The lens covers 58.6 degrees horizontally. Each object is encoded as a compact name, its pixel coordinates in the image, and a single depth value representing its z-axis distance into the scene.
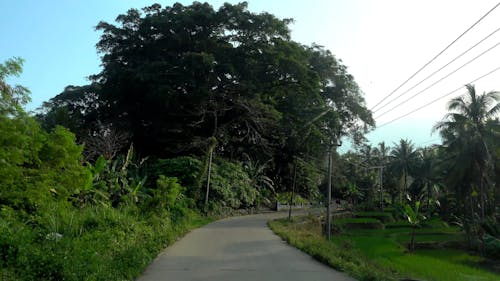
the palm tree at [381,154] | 73.81
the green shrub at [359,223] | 34.72
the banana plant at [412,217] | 25.42
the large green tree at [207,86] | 33.03
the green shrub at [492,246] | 22.19
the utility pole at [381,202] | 53.67
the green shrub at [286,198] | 43.97
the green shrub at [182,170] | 30.52
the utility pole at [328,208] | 18.46
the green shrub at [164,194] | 17.38
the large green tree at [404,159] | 59.50
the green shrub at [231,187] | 32.09
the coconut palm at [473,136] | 31.30
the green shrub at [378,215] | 43.30
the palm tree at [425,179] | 57.05
